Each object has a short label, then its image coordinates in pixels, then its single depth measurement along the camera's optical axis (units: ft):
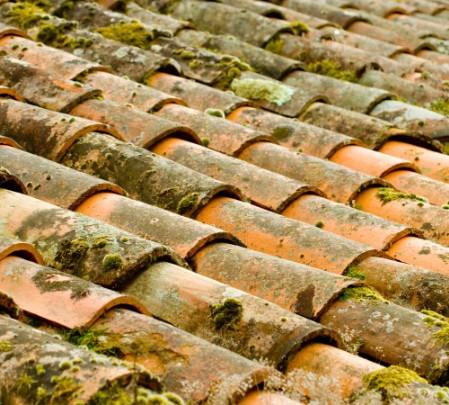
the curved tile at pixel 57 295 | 16.93
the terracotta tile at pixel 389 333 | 18.84
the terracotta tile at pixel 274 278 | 20.19
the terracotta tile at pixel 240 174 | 25.71
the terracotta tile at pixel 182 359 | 15.49
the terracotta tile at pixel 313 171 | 27.37
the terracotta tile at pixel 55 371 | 13.60
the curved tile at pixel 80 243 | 19.38
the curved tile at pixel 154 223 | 21.52
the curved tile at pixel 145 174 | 24.04
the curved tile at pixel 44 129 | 25.36
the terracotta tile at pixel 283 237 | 22.60
